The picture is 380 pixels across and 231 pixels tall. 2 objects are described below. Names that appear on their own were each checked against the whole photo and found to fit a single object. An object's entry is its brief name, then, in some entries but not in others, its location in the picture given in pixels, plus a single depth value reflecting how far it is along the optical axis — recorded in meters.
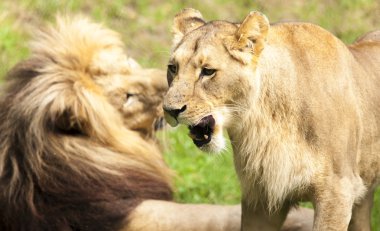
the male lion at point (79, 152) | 10.88
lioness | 7.67
